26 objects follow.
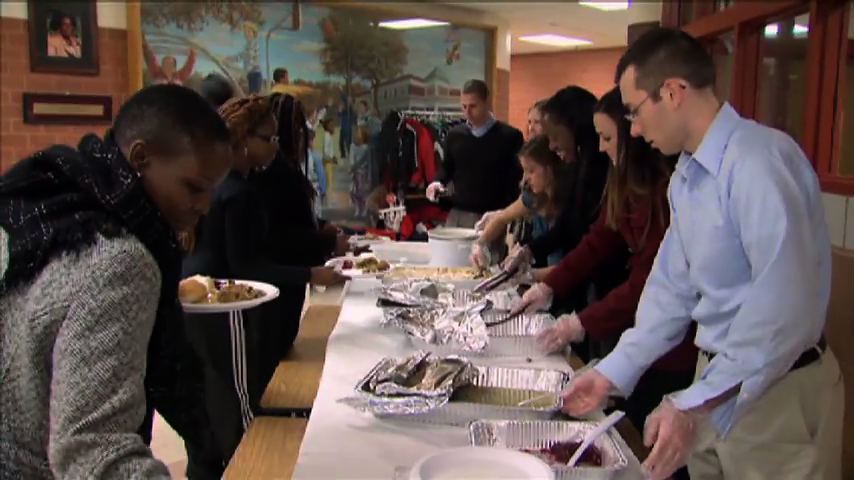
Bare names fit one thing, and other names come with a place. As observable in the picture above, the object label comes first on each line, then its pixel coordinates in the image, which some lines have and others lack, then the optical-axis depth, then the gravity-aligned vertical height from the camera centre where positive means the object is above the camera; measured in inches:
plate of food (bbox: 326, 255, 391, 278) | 100.1 -19.2
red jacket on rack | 255.4 -11.2
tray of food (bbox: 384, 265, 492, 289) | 94.5 -19.2
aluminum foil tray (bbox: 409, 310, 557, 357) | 67.6 -19.4
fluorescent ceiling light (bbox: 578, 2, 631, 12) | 257.1 +40.0
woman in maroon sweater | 67.8 -10.8
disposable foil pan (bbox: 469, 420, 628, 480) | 45.6 -18.3
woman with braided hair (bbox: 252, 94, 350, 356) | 92.3 -11.8
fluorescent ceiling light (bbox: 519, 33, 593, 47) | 348.2 +38.8
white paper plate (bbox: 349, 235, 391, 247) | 129.2 -20.1
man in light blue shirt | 45.1 -10.5
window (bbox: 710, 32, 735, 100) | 143.3 +12.8
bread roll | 72.3 -15.9
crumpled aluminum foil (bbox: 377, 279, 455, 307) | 82.1 -18.7
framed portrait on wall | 183.2 +19.6
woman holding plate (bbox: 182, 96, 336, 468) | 80.5 -16.1
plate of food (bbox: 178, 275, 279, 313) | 71.7 -16.9
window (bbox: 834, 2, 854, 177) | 101.9 +2.4
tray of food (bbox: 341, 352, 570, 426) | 50.9 -18.5
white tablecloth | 45.1 -19.9
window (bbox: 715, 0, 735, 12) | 142.1 +22.7
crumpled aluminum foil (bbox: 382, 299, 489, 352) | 68.4 -18.6
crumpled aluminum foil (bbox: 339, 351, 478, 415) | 51.3 -18.1
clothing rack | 273.7 +3.5
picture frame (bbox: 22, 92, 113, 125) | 184.4 +2.4
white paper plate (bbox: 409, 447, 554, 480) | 40.1 -18.0
